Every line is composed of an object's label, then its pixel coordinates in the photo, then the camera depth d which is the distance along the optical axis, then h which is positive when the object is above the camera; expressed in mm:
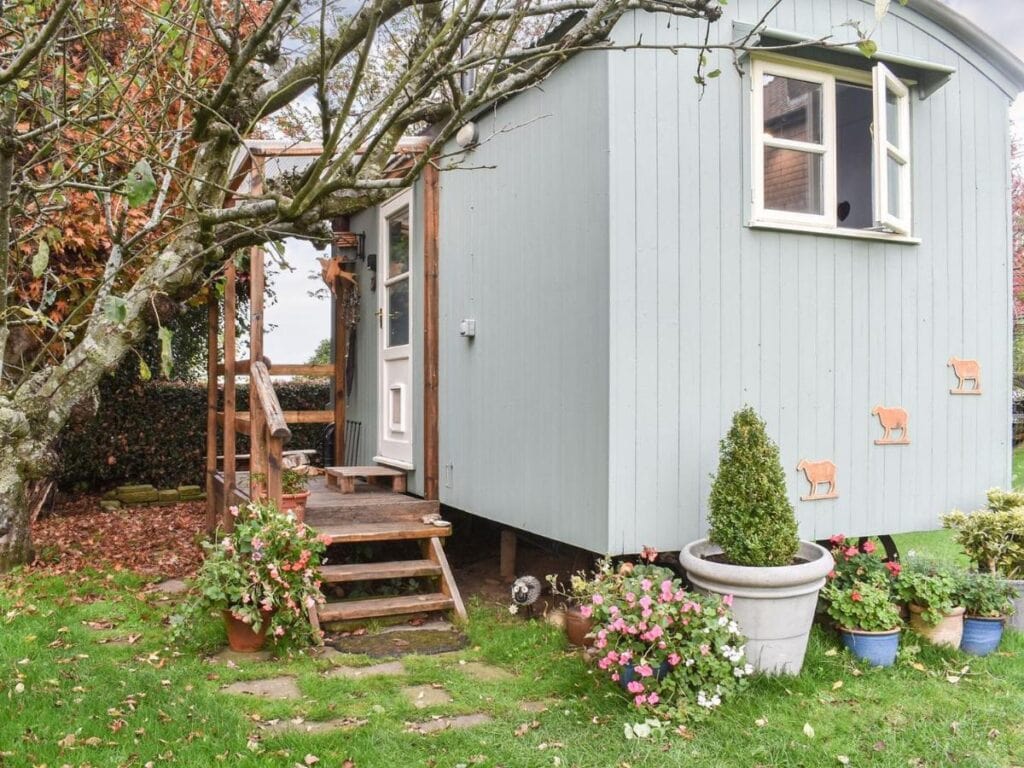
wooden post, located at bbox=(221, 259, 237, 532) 6074 -4
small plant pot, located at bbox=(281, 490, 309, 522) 4984 -695
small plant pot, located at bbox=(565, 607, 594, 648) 4273 -1274
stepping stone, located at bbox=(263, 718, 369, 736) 3342 -1403
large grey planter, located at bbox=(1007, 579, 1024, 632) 4705 -1317
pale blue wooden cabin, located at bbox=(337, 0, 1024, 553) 4230 +651
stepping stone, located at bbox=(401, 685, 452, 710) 3676 -1416
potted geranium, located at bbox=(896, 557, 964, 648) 4254 -1135
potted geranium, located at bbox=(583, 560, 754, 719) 3514 -1129
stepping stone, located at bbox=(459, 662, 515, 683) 4023 -1427
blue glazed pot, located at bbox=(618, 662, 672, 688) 3607 -1269
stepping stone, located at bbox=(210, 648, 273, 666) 4211 -1399
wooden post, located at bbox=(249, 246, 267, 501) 5453 +289
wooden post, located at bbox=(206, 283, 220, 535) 6965 -204
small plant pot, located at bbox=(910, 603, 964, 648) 4297 -1263
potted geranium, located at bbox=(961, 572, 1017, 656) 4363 -1203
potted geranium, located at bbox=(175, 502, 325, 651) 4219 -1006
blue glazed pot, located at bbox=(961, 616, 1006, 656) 4363 -1311
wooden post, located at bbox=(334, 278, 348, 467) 7449 +198
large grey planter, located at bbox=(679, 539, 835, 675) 3760 -998
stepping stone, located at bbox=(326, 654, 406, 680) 4035 -1413
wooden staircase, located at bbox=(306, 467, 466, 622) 4809 -990
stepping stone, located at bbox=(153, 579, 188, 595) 5590 -1374
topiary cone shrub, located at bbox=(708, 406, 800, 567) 3871 -547
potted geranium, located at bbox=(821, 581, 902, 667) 4105 -1176
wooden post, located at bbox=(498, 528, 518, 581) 5707 -1179
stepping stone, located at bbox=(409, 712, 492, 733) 3420 -1426
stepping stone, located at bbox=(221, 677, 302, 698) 3766 -1407
